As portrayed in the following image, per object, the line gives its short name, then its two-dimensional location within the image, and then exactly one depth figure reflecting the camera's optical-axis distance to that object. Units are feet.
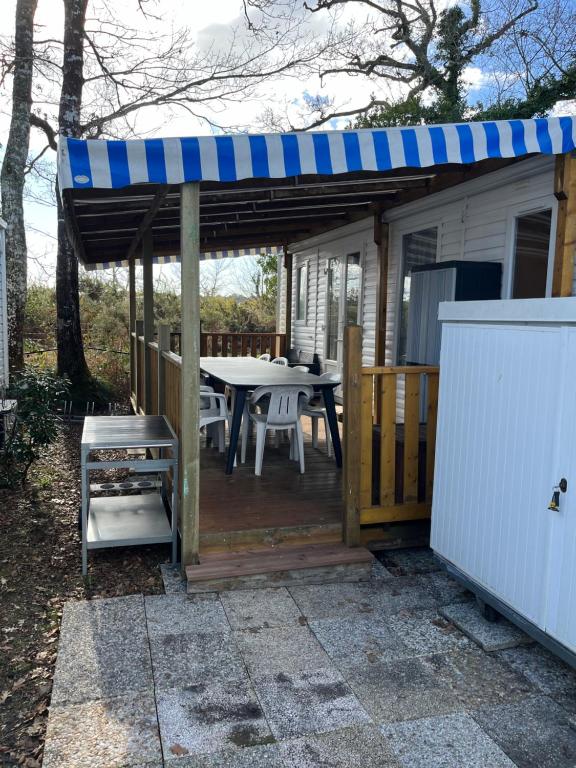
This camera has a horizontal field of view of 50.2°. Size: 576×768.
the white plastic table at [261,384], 16.15
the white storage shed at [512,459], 8.26
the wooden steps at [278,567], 11.65
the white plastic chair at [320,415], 17.99
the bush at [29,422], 17.92
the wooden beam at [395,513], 13.05
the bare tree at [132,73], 31.32
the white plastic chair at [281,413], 16.00
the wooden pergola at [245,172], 9.97
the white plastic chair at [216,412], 17.71
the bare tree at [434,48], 38.17
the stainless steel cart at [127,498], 12.69
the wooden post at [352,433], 12.34
